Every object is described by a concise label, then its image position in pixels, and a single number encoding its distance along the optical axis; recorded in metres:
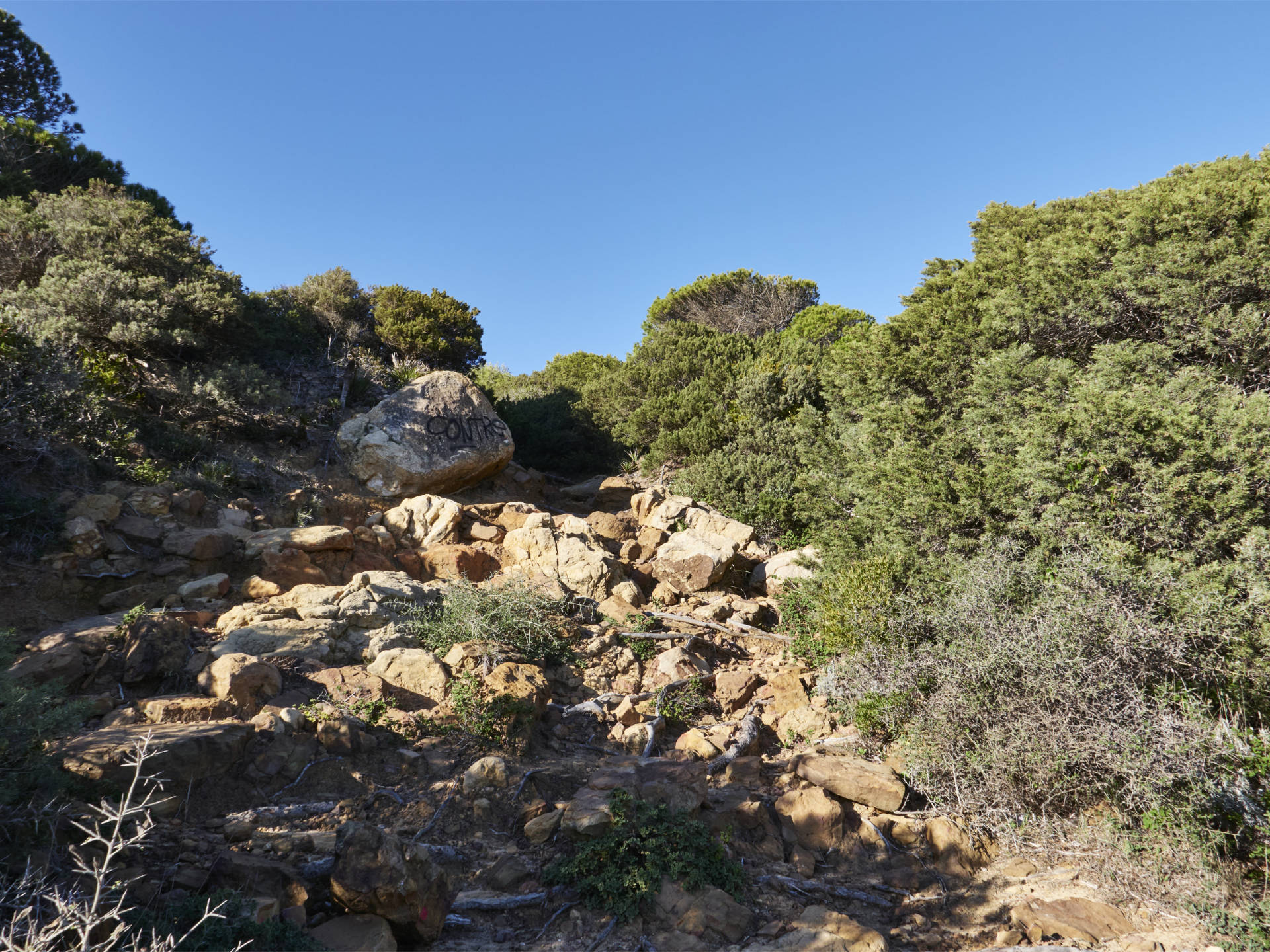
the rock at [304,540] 8.78
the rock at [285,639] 6.70
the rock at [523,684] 6.65
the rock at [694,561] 10.45
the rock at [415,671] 6.70
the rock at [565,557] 9.75
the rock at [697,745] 6.86
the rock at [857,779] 5.94
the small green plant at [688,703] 7.64
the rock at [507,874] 4.57
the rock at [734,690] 7.97
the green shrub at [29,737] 3.60
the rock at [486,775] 5.52
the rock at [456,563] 9.76
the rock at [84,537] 7.74
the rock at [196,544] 8.37
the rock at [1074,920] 4.48
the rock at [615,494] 14.77
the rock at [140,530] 8.32
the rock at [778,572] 10.62
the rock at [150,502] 8.75
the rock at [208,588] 7.72
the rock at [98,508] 8.10
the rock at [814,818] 5.66
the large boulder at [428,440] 12.04
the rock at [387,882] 3.73
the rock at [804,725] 7.32
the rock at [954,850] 5.47
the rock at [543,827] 5.03
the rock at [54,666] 5.57
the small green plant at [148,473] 9.34
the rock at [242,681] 5.79
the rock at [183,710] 5.30
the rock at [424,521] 10.61
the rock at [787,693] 7.78
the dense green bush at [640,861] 4.41
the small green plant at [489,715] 6.27
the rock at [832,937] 4.04
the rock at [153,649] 5.99
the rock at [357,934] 3.57
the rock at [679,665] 8.23
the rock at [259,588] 8.07
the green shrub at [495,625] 7.55
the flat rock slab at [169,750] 4.23
